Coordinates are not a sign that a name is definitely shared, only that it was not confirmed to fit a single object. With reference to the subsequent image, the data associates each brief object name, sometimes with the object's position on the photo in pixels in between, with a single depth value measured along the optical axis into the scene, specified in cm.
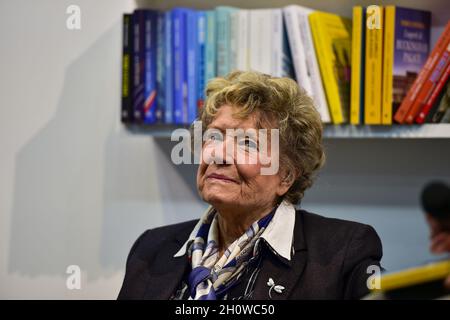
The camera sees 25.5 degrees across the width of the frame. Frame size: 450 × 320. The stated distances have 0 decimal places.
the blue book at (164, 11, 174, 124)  186
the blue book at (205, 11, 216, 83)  184
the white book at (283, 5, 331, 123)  180
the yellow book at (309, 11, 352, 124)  179
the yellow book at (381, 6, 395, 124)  176
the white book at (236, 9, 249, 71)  183
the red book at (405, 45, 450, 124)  175
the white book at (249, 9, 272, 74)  182
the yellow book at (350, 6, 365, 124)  177
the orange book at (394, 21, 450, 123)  175
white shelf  177
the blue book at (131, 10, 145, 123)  186
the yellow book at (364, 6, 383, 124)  177
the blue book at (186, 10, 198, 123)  185
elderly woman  154
